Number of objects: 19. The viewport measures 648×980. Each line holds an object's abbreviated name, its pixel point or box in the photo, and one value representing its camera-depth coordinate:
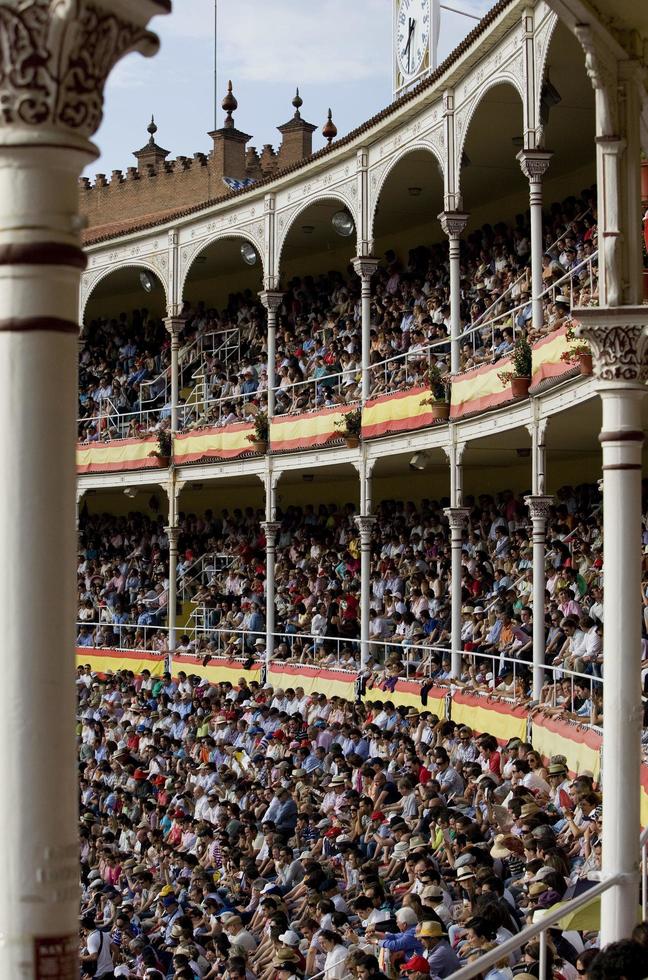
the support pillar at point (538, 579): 18.14
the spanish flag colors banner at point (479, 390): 20.16
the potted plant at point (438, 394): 22.75
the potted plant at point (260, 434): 29.23
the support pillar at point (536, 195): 18.84
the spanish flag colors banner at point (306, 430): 26.74
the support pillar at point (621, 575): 8.49
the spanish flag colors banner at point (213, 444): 29.95
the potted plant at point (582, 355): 15.38
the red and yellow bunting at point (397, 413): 23.44
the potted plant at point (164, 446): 32.41
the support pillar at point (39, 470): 3.89
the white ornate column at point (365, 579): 24.67
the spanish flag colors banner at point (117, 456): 33.09
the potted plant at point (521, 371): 19.00
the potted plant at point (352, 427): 25.97
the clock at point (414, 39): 25.59
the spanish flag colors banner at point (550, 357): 17.47
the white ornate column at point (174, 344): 32.50
